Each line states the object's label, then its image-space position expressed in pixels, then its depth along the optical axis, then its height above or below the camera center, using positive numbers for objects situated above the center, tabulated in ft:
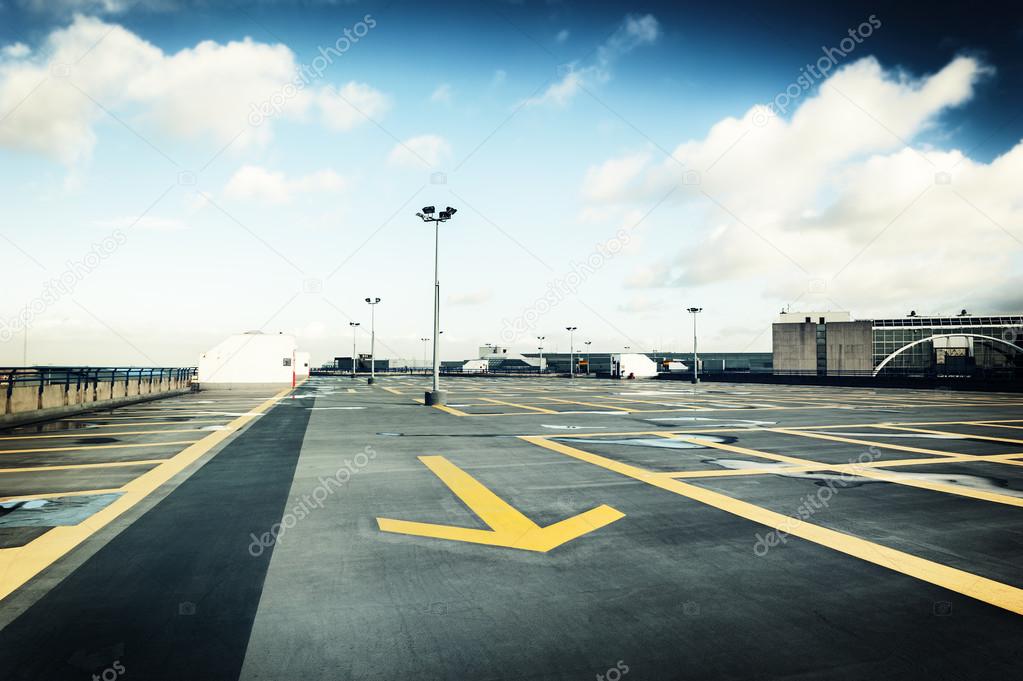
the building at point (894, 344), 296.51 +18.94
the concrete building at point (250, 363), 135.13 +0.80
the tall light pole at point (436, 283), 79.05 +12.51
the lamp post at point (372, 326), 185.57 +14.63
